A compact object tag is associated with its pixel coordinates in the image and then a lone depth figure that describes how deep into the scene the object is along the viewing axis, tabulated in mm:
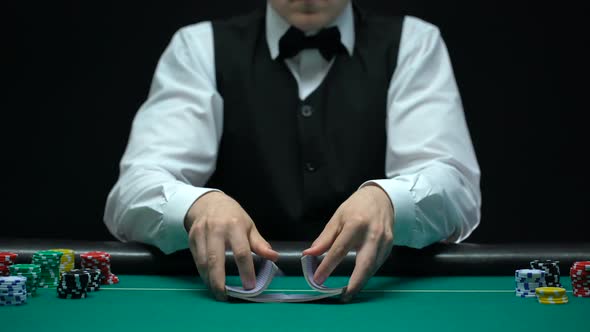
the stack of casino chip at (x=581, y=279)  2010
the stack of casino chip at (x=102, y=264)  2203
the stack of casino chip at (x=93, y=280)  2084
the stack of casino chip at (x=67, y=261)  2266
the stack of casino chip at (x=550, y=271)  2115
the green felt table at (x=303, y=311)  1713
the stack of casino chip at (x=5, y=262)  2217
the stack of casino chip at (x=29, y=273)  2053
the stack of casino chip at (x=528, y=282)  2025
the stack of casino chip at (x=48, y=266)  2213
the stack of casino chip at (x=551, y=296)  1938
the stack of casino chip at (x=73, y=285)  2002
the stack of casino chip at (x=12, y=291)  1918
